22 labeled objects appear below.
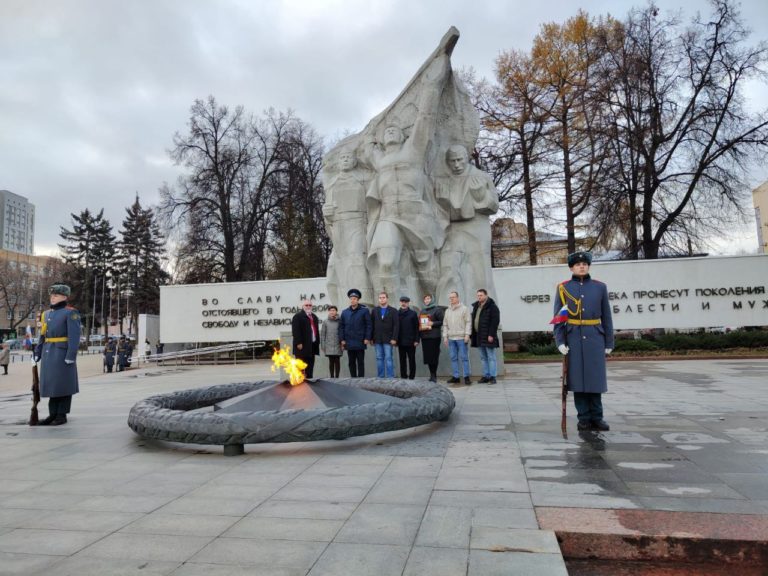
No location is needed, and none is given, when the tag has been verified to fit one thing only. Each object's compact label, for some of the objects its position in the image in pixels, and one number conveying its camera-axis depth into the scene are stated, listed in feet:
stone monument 36.06
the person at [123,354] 65.67
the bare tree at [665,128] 65.92
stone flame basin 14.74
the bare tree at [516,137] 79.51
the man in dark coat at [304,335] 28.86
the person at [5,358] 65.57
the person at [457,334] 30.78
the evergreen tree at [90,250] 183.32
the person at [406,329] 30.86
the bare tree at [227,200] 95.86
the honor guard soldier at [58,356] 21.34
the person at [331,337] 31.48
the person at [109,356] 63.46
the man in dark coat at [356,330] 30.45
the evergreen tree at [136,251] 174.91
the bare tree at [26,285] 183.52
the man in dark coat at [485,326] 30.94
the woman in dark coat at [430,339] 31.37
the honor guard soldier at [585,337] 16.74
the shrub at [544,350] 60.80
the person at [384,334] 30.42
